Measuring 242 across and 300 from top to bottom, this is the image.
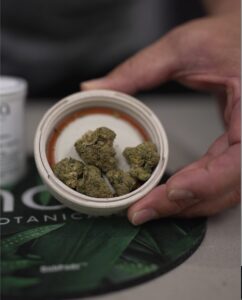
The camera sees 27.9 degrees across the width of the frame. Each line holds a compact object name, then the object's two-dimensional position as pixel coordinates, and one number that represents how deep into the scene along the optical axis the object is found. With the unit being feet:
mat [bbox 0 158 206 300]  0.60
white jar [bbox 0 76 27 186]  0.81
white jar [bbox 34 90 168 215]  0.69
